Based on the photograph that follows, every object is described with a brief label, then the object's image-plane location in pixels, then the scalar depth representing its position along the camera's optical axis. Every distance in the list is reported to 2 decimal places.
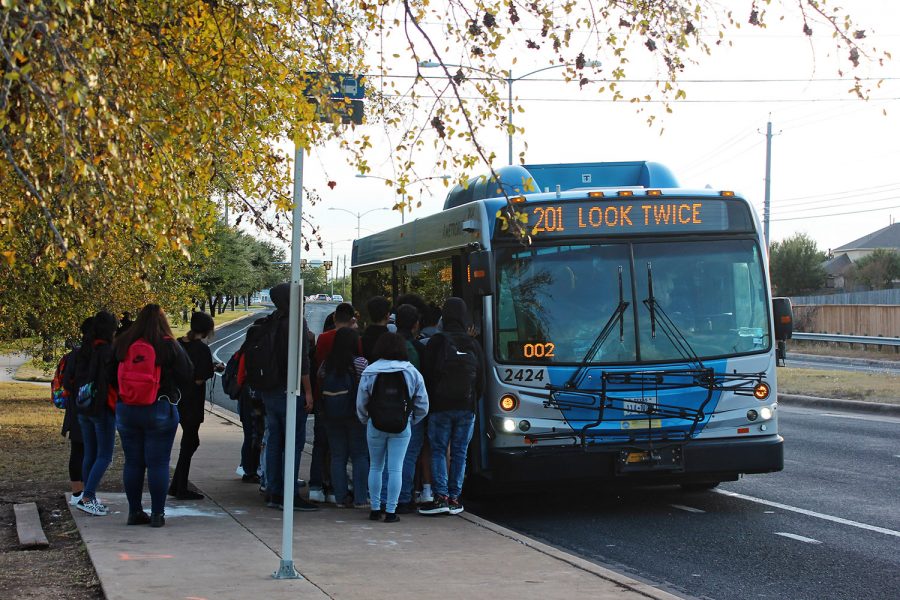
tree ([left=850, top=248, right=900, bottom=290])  91.06
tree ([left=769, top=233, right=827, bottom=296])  84.69
